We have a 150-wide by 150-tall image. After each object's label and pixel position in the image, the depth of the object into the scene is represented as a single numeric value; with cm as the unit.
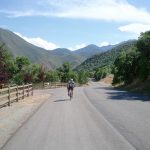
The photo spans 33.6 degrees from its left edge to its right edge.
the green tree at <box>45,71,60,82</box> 6766
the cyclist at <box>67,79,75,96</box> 1932
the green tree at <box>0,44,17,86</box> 1522
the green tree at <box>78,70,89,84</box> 7908
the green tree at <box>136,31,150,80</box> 3069
